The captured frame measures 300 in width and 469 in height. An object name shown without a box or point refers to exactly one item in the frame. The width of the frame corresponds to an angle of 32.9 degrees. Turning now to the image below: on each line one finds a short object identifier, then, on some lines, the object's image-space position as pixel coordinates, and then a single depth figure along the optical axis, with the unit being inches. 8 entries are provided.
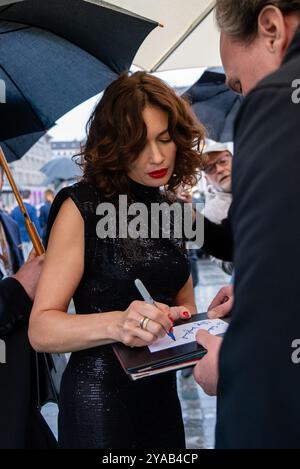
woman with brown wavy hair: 56.1
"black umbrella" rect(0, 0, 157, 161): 72.1
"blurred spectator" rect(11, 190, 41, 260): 361.1
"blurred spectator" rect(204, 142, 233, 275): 146.5
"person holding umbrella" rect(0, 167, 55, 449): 64.6
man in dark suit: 27.9
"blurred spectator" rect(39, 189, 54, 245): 395.8
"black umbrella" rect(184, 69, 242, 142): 186.4
